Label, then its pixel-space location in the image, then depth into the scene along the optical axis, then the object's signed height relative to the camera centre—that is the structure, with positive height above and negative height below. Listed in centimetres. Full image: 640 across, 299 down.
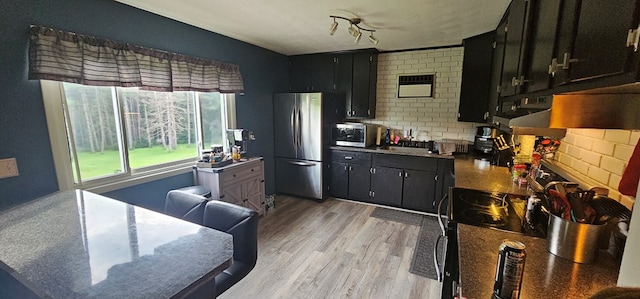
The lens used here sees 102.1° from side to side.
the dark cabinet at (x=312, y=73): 407 +71
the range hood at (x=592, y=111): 98 +3
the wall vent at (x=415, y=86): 376 +46
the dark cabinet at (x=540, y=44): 110 +36
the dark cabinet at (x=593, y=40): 63 +23
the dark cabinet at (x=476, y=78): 303 +48
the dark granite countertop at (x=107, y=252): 84 -54
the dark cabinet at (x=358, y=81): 387 +54
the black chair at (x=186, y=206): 172 -61
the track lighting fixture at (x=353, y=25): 244 +92
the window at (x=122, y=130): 195 -14
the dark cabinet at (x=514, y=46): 158 +50
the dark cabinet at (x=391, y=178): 341 -86
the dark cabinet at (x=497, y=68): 236 +50
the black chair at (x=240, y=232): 154 -70
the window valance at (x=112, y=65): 174 +42
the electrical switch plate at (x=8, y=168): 167 -34
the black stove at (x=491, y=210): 134 -56
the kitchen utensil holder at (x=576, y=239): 98 -47
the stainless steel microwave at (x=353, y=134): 379 -26
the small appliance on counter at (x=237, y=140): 319 -30
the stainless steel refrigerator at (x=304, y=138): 376 -32
